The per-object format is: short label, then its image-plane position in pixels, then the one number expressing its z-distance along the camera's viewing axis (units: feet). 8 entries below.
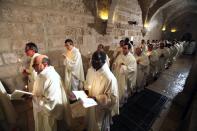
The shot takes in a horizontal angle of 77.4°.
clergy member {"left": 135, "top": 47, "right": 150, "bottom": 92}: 16.33
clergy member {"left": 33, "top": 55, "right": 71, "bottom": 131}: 6.80
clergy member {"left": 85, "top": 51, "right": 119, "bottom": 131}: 7.36
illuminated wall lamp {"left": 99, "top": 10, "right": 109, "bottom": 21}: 17.28
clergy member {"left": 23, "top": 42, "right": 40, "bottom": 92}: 9.87
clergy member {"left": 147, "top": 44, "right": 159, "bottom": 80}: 19.17
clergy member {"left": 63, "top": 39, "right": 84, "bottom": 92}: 13.01
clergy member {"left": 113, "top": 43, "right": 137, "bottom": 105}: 12.60
